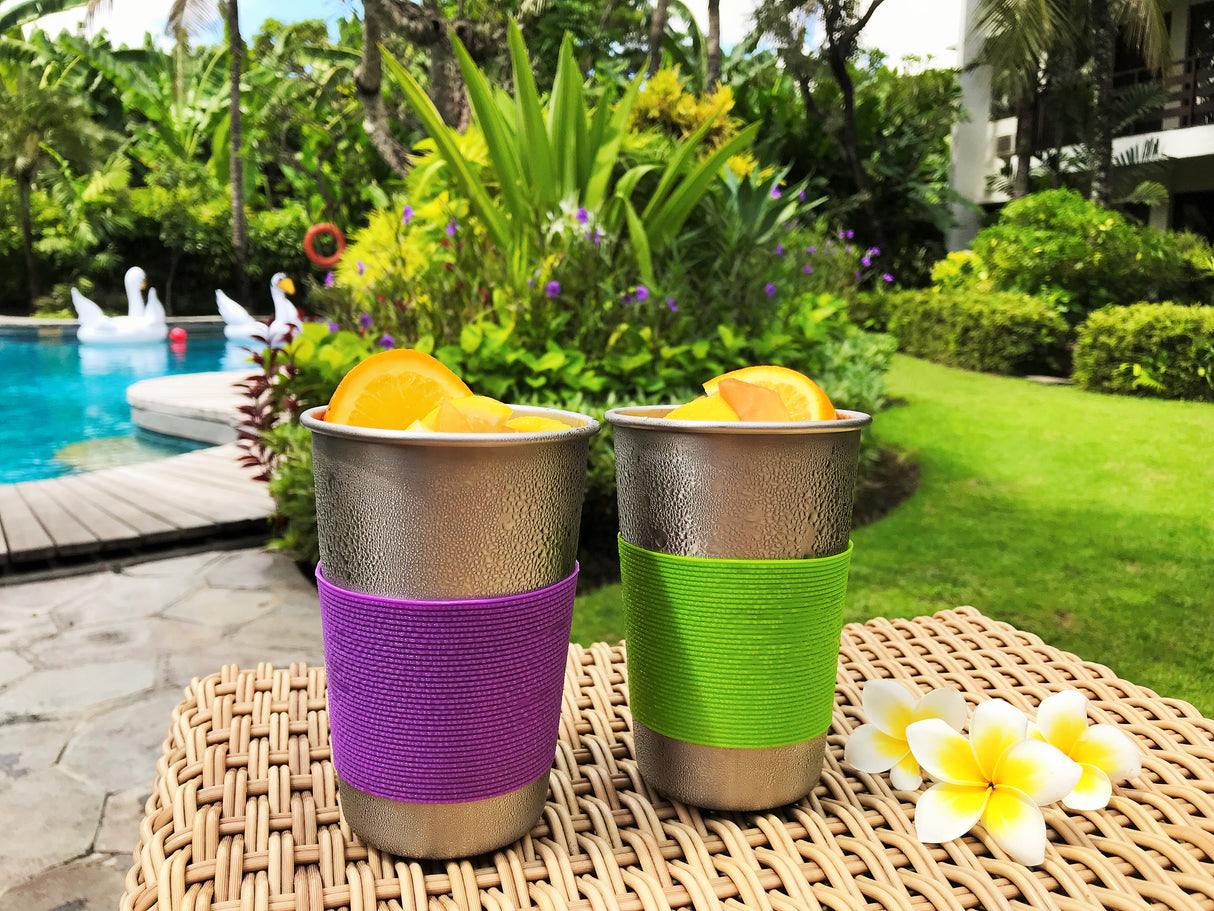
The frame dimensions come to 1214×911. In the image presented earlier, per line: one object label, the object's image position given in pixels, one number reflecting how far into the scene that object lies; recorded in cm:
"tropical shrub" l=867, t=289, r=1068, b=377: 619
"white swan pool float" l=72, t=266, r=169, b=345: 984
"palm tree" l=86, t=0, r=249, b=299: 1034
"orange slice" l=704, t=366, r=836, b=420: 55
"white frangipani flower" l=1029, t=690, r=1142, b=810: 57
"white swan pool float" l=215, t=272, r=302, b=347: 753
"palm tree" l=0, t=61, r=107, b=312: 1374
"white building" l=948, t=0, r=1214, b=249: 916
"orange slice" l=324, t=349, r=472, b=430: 49
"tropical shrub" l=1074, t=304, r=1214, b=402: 486
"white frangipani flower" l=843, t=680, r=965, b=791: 60
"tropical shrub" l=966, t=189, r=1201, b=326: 686
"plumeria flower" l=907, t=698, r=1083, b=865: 52
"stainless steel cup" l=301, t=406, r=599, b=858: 44
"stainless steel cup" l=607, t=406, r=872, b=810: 50
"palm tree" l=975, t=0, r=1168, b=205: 880
